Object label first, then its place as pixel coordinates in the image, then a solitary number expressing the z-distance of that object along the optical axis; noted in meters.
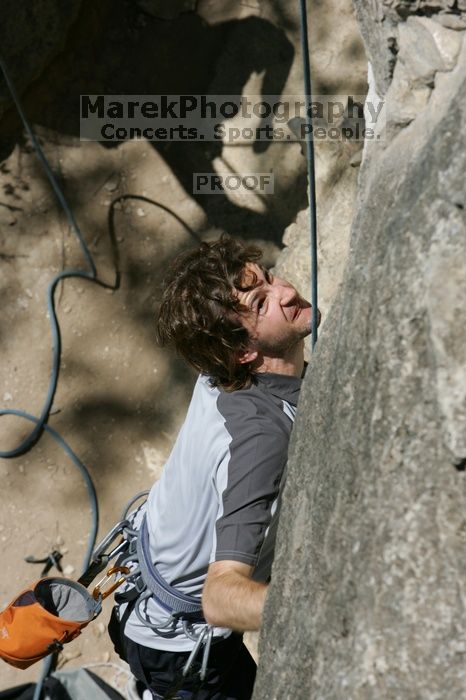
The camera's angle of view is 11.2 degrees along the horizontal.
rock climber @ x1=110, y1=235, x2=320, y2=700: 4.23
